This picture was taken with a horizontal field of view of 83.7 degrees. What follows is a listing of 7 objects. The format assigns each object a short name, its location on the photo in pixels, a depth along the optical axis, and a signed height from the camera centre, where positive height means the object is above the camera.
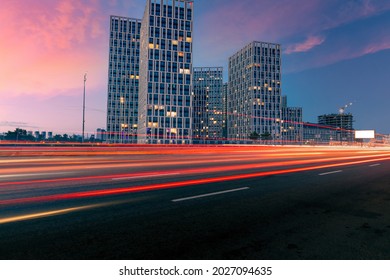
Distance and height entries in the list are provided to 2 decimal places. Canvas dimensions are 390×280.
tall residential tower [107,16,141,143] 123.56 +36.24
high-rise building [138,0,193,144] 95.00 +31.90
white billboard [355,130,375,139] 64.94 +3.67
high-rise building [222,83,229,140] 182.50 +33.52
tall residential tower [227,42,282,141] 134.25 +34.84
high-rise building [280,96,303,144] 159.12 +15.33
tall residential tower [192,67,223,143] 166.88 +33.56
